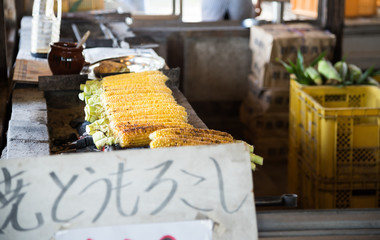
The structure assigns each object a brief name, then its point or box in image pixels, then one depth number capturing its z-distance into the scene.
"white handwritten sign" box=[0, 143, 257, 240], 1.53
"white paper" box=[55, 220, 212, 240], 1.55
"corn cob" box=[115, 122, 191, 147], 2.24
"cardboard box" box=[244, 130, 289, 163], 6.60
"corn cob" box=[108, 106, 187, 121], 2.50
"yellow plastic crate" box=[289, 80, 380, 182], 4.22
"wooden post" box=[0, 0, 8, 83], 4.02
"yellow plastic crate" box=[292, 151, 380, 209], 4.36
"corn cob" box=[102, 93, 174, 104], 2.73
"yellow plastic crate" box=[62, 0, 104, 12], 7.08
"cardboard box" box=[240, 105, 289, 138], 6.55
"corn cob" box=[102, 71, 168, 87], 3.04
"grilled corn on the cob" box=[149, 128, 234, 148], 2.10
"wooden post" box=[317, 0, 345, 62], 6.98
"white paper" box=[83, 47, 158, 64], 4.09
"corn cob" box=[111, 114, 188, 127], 2.41
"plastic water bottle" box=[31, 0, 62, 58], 4.33
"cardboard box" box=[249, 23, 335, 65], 6.28
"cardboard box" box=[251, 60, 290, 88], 6.43
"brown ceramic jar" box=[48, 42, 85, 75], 3.53
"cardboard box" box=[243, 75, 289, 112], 6.48
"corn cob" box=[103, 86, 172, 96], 2.85
